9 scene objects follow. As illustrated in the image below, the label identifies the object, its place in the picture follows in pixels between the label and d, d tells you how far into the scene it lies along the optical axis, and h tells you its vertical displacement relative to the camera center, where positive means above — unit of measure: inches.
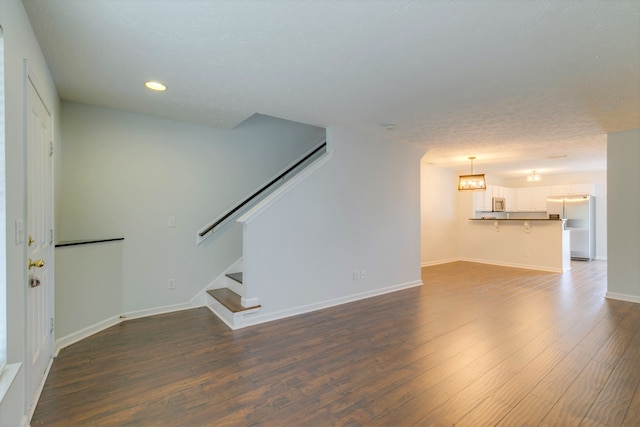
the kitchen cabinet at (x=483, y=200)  312.2 +14.0
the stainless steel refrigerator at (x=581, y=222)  313.6 -10.3
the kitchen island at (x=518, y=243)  254.4 -28.6
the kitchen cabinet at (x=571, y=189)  322.0 +25.8
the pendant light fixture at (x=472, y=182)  229.0 +23.9
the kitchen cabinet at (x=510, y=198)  355.9 +17.8
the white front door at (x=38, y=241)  74.2 -7.8
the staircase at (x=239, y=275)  132.9 -34.1
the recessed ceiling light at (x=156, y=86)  107.5 +47.6
